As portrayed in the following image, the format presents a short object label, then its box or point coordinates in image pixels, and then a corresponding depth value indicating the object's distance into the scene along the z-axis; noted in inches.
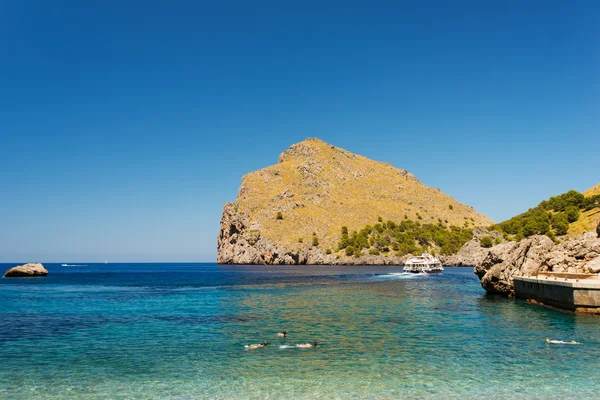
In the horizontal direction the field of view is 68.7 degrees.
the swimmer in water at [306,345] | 1141.1
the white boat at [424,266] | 5715.6
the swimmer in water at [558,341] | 1140.4
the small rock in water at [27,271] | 5482.3
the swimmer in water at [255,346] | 1140.3
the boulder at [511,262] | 2306.6
